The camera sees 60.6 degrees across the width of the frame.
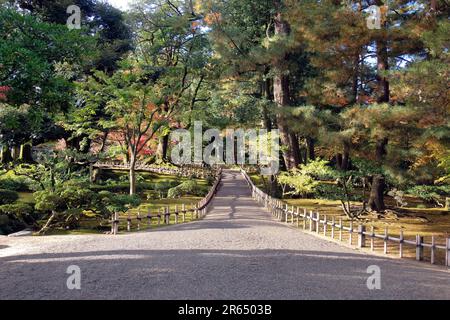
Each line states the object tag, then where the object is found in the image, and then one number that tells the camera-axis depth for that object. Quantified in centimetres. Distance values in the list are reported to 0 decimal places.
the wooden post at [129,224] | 1352
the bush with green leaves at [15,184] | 2161
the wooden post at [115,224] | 1291
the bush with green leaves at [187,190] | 2650
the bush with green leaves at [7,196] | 1819
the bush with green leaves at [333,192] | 1729
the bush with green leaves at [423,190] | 1447
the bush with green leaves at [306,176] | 1869
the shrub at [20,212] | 1427
